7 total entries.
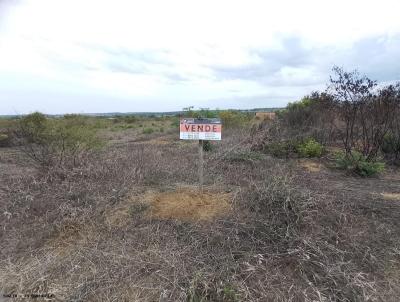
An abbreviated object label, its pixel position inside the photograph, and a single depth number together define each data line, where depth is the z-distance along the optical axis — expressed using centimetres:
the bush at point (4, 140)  1382
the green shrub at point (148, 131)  2121
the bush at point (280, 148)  925
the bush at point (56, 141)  653
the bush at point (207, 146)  973
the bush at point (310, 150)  909
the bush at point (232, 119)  1498
